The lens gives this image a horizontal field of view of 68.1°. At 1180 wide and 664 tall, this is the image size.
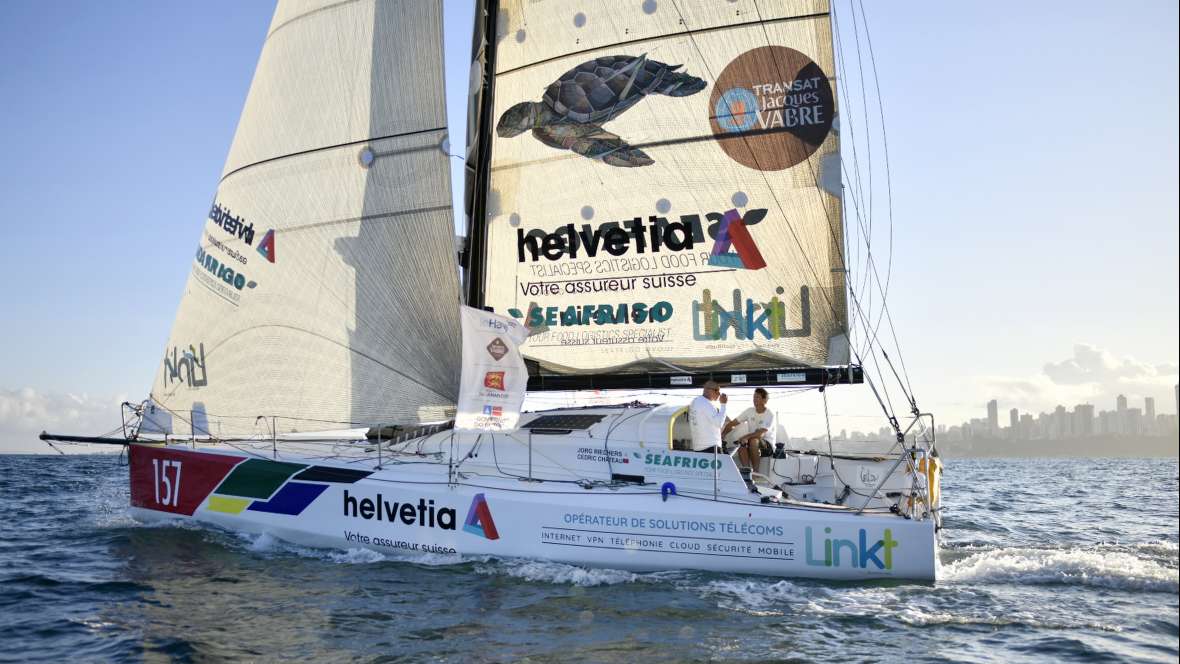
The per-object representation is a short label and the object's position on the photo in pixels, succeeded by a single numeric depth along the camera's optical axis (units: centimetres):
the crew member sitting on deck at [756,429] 962
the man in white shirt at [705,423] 879
